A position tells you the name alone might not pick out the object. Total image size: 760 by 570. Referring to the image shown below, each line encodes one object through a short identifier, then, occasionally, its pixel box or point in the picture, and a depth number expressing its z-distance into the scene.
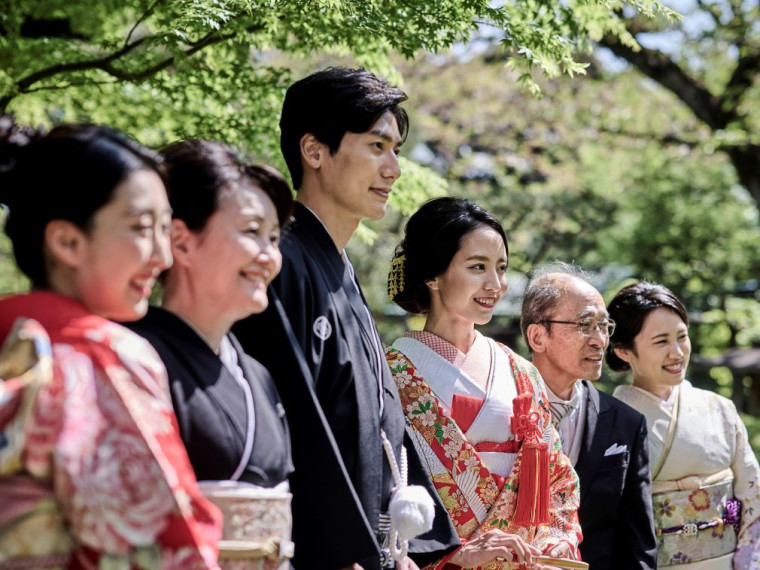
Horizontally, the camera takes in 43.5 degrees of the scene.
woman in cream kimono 4.46
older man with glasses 4.18
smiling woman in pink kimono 1.83
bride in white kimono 3.54
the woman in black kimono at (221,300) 2.31
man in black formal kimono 2.69
